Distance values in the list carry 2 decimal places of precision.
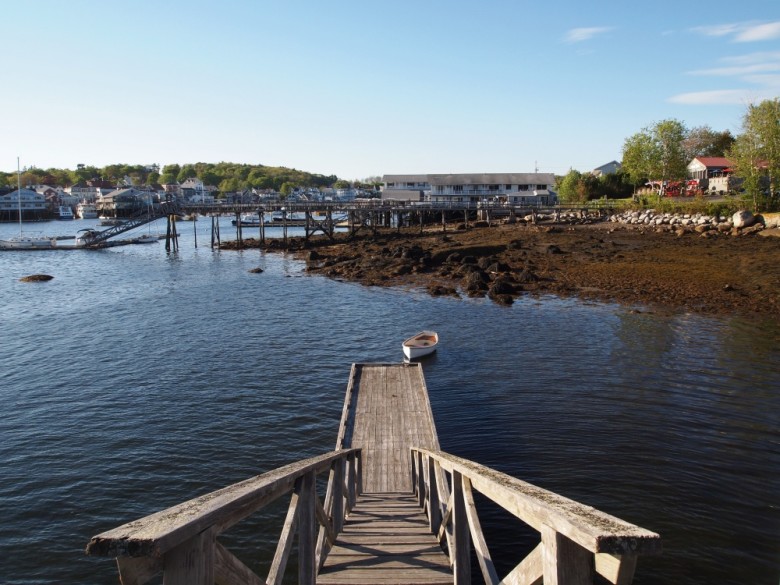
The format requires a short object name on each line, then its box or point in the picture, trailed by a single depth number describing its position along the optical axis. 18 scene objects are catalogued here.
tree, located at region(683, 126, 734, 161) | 110.75
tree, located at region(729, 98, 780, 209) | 64.94
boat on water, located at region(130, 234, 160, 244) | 89.19
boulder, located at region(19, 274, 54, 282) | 54.19
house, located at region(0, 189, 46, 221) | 155.75
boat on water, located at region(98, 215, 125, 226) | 137.46
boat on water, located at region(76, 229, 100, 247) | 83.50
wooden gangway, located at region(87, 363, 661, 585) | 3.10
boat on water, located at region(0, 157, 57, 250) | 83.62
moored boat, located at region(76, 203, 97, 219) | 171.00
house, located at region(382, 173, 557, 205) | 111.50
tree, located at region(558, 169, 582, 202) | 106.19
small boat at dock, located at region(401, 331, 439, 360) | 25.66
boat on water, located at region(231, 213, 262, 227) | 135.96
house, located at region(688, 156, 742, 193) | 82.75
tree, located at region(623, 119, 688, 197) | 88.06
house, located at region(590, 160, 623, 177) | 131.99
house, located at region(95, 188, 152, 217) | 158.38
